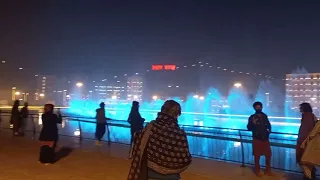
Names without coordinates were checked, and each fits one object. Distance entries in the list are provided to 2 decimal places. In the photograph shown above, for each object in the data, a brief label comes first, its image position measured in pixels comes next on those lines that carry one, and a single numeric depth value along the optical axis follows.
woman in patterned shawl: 4.25
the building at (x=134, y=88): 141.00
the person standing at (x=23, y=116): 18.71
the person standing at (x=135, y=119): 13.28
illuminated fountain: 56.88
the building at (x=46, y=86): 125.43
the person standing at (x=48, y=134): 10.46
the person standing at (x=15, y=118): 18.28
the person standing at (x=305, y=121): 7.95
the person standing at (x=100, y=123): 15.35
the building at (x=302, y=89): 116.62
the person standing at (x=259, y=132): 8.92
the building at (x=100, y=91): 145.88
